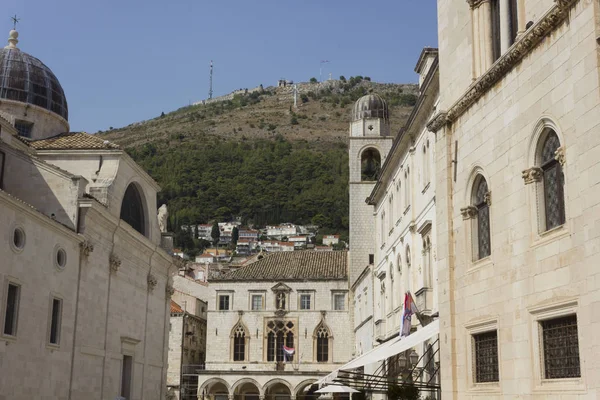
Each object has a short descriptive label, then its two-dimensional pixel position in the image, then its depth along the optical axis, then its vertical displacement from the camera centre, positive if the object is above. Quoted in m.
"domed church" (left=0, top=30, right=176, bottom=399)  22.34 +4.05
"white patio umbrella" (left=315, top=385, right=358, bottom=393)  27.59 -0.36
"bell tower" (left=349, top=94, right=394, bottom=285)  54.53 +15.73
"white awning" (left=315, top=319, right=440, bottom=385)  18.22 +0.80
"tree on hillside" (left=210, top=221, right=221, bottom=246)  148.73 +27.61
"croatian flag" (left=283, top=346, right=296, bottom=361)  57.88 +1.88
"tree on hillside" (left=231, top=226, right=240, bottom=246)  149.88 +27.48
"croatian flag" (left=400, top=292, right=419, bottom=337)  24.00 +1.98
